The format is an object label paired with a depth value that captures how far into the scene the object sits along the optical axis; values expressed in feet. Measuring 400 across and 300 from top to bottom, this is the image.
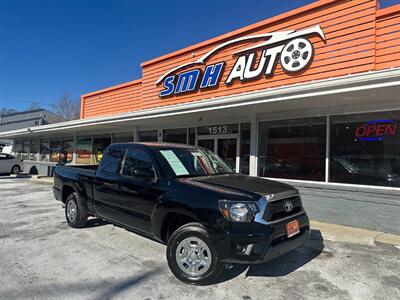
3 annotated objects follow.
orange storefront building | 23.29
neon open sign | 23.35
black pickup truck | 12.75
